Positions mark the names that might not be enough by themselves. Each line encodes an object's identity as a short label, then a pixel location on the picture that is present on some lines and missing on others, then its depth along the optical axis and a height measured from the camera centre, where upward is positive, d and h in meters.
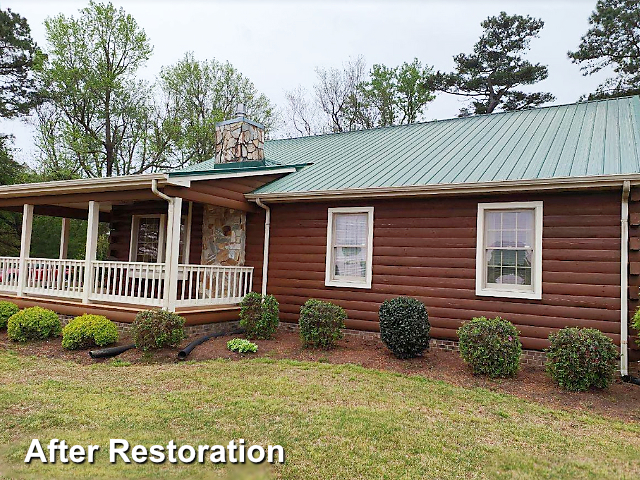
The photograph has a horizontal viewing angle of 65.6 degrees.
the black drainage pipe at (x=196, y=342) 7.80 -1.37
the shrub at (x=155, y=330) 7.89 -1.11
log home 7.43 +0.83
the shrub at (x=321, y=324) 8.34 -0.96
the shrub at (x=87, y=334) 8.37 -1.29
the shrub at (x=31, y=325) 9.14 -1.30
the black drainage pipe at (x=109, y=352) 7.84 -1.50
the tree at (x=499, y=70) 24.20 +10.27
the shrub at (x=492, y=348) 6.89 -1.03
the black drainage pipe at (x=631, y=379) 6.75 -1.36
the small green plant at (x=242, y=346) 8.12 -1.36
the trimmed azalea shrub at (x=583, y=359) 6.32 -1.04
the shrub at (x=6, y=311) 10.13 -1.17
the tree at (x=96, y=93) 23.89 +8.10
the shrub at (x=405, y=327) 7.65 -0.87
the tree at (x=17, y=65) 22.55 +8.74
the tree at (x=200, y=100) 26.45 +9.08
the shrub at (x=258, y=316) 9.17 -0.96
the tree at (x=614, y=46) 21.02 +10.26
